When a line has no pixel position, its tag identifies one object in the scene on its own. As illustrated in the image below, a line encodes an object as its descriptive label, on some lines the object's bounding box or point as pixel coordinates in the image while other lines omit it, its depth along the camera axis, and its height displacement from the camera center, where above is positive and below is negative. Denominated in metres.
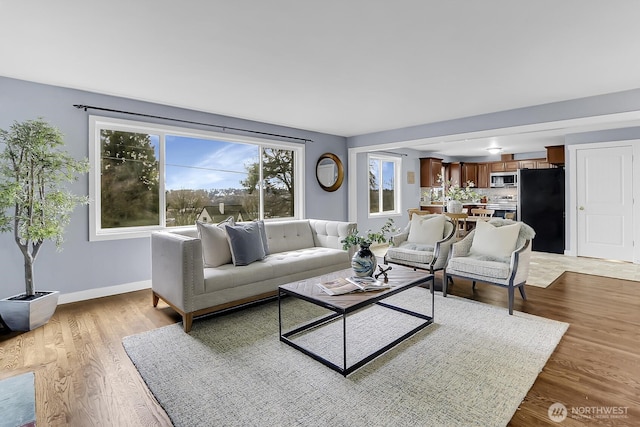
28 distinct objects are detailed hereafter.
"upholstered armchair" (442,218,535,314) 3.33 -0.49
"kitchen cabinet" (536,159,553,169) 8.68 +1.26
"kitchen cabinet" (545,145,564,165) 6.91 +1.20
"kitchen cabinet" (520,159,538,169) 8.80 +1.29
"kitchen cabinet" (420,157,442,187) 8.67 +1.07
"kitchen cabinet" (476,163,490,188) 9.69 +1.07
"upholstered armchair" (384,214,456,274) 4.02 -0.42
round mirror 6.23 +0.77
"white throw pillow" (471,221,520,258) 3.62 -0.33
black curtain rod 3.65 +1.24
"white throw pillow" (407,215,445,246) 4.38 -0.26
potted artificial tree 2.91 +0.12
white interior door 5.68 +0.15
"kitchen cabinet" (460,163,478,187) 9.83 +1.18
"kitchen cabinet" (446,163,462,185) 9.70 +1.13
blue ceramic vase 2.83 -0.44
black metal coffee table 2.24 -0.63
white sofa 2.88 -0.59
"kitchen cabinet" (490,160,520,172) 9.23 +1.30
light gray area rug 1.80 -1.07
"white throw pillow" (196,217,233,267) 3.40 -0.34
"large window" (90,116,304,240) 3.96 +0.50
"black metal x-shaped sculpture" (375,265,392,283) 2.81 -0.54
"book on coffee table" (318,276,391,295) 2.53 -0.59
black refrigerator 6.41 +0.12
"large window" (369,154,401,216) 7.57 +0.64
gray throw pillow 3.43 -0.34
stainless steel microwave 9.32 +0.92
